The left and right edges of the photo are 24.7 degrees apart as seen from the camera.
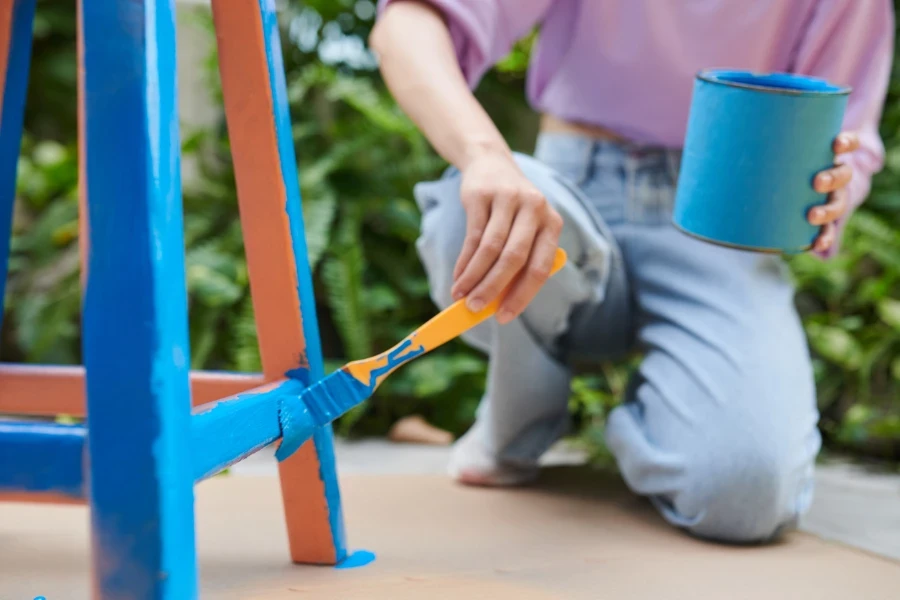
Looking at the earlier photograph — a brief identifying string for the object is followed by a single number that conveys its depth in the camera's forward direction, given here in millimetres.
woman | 1861
